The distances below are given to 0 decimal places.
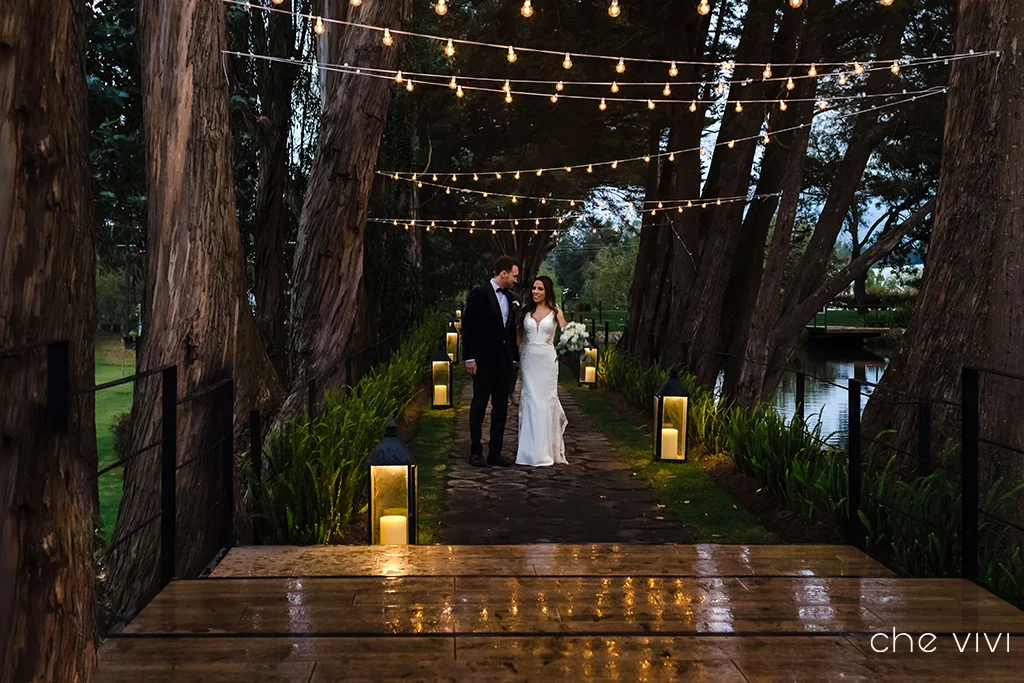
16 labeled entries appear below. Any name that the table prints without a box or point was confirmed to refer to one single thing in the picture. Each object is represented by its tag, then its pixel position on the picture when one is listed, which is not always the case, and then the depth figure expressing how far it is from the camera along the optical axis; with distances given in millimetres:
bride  9672
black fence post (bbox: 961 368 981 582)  4875
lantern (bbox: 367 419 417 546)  6113
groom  9383
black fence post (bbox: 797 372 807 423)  9095
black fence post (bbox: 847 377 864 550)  5902
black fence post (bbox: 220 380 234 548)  5766
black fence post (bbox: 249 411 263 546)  6367
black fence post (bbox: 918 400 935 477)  5684
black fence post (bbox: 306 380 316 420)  8476
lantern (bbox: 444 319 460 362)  24484
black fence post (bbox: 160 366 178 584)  4938
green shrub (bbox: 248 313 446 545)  6422
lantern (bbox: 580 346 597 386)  18953
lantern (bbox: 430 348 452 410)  15211
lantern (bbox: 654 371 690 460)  9984
